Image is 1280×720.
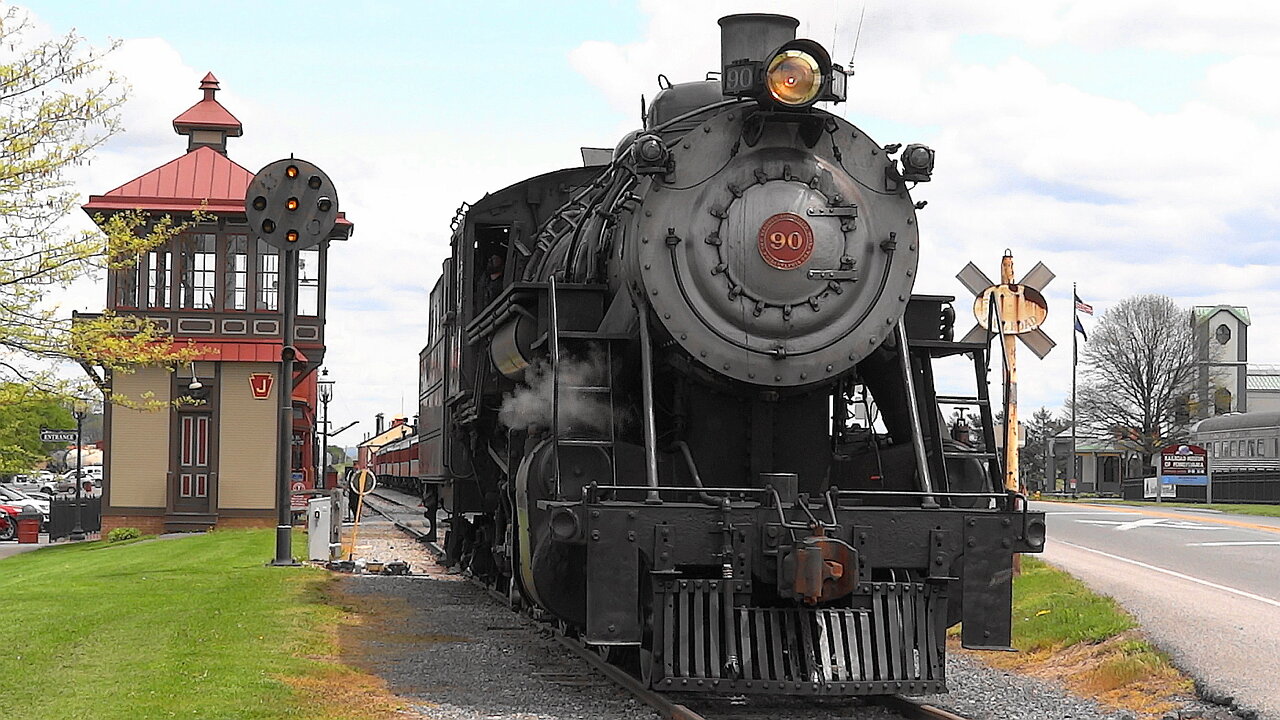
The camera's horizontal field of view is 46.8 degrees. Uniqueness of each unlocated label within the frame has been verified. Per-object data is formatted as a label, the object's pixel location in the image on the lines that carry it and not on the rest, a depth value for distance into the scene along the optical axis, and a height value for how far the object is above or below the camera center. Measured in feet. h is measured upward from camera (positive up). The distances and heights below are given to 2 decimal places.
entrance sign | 96.12 +0.16
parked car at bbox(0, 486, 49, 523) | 132.26 -6.17
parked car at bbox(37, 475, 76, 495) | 223.06 -8.13
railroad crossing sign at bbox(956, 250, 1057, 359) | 45.78 +4.57
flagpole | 159.97 +14.17
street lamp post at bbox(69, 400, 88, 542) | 104.17 -5.16
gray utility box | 62.08 -3.81
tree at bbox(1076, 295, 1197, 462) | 231.30 +12.59
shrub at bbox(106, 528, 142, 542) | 92.63 -6.02
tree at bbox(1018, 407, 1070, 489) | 237.86 +0.42
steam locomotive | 27.48 +0.56
